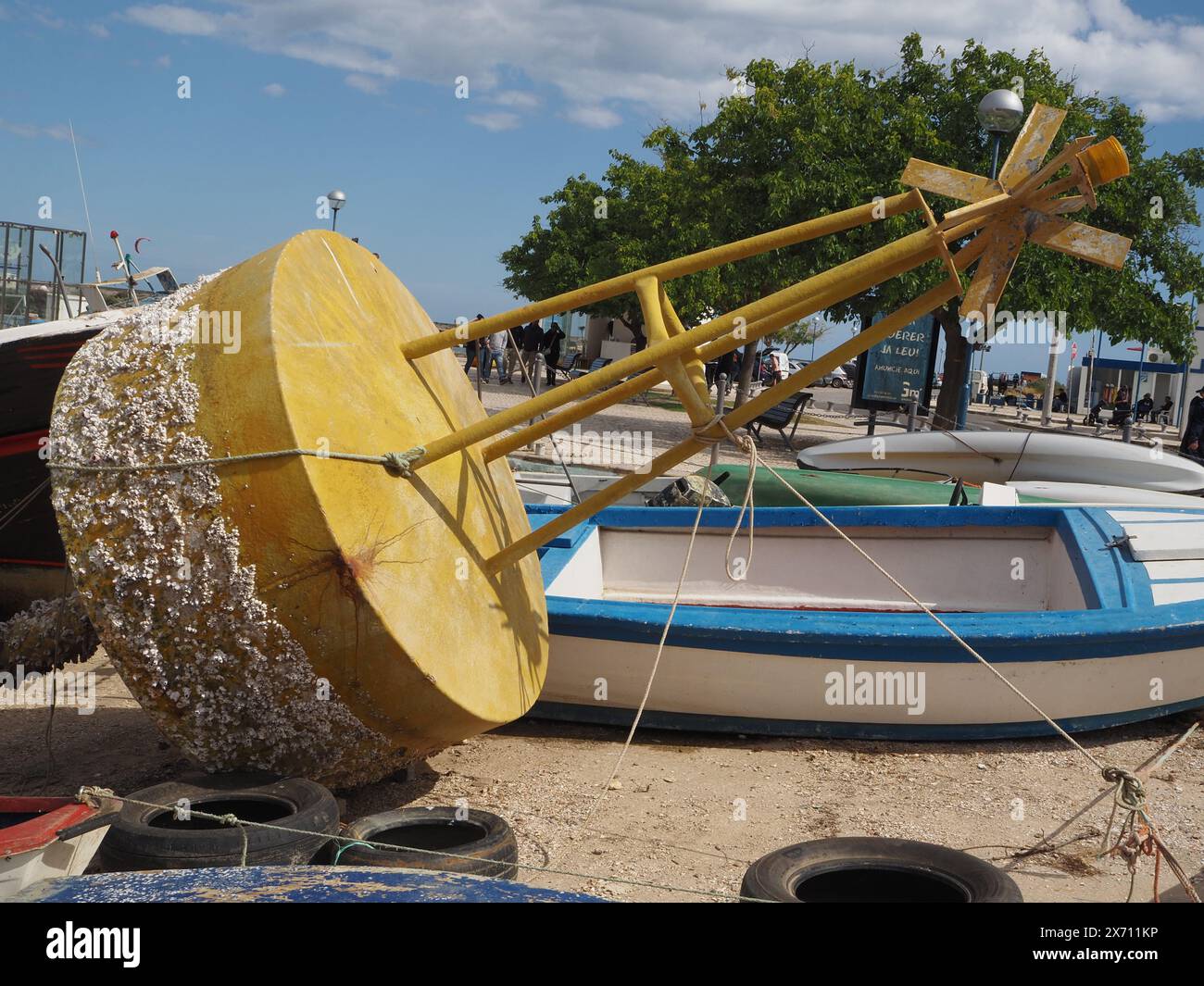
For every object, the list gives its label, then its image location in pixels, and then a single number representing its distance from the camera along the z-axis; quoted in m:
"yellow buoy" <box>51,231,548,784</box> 3.59
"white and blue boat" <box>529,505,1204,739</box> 5.74
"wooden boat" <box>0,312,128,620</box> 5.61
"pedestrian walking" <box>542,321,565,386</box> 30.12
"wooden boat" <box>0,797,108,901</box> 3.13
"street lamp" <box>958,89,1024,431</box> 11.87
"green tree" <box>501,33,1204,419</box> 16.81
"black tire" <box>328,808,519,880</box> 3.64
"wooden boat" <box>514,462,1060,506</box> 9.27
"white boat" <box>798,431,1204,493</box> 11.88
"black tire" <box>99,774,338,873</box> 3.45
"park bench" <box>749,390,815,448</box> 17.85
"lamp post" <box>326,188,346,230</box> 22.80
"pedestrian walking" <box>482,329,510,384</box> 30.08
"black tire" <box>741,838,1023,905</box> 3.22
